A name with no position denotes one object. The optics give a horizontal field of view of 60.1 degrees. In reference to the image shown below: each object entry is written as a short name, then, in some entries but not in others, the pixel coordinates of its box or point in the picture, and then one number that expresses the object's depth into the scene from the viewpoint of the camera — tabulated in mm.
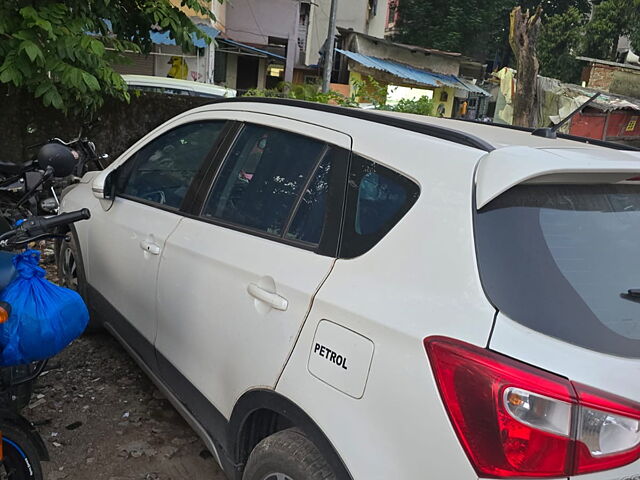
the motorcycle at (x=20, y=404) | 2006
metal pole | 16406
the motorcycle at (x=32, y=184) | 5250
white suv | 1312
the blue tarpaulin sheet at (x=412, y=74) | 20938
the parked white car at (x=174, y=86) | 9336
